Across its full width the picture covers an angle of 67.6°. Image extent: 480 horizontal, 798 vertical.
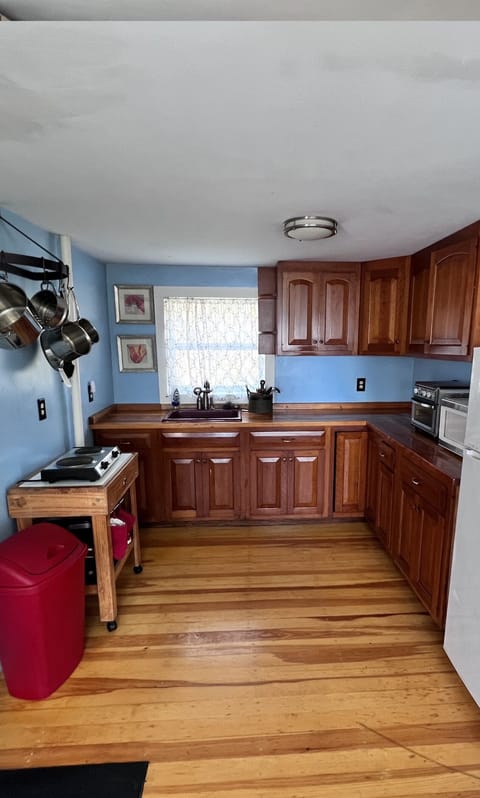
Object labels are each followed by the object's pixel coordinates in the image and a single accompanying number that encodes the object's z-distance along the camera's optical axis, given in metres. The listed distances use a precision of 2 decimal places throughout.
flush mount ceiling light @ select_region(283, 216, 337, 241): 1.82
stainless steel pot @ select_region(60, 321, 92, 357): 2.04
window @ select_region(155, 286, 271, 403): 3.17
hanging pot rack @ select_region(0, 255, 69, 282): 1.59
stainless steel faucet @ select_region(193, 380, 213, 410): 3.17
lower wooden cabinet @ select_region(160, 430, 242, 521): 2.82
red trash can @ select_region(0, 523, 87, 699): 1.47
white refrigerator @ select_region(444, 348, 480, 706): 1.47
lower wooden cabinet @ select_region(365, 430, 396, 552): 2.46
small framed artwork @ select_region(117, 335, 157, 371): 3.19
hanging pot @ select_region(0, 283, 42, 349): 1.57
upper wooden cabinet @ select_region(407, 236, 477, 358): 1.99
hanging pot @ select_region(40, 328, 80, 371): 2.02
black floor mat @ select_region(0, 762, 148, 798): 1.24
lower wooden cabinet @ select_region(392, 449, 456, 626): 1.78
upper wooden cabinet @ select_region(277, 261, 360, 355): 2.89
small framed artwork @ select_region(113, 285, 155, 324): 3.12
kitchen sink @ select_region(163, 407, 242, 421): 3.10
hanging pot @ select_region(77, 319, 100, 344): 2.14
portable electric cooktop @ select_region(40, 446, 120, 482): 1.86
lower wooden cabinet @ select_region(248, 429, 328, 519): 2.84
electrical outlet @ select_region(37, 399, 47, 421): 2.08
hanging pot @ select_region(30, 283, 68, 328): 1.88
